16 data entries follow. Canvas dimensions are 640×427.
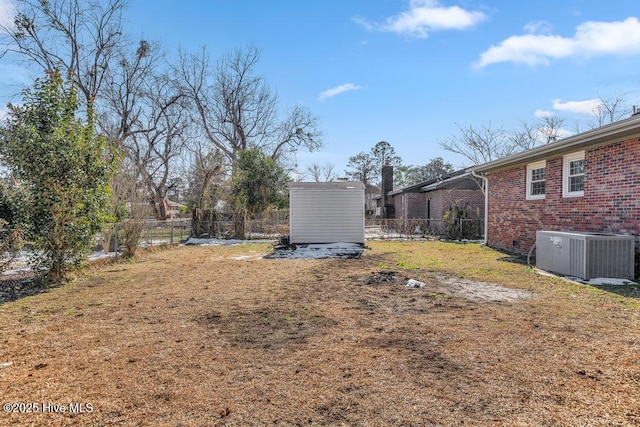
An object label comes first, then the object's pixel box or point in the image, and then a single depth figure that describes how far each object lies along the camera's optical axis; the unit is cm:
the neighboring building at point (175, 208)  2752
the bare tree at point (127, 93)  2186
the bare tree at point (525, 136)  2427
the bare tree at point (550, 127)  2455
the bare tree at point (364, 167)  4850
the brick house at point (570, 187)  709
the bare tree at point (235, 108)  2656
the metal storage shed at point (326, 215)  1374
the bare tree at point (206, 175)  1977
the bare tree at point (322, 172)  4306
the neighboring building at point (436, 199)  1888
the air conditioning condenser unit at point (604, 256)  670
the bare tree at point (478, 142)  2342
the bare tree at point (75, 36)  1834
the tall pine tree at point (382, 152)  4856
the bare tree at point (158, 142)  2434
